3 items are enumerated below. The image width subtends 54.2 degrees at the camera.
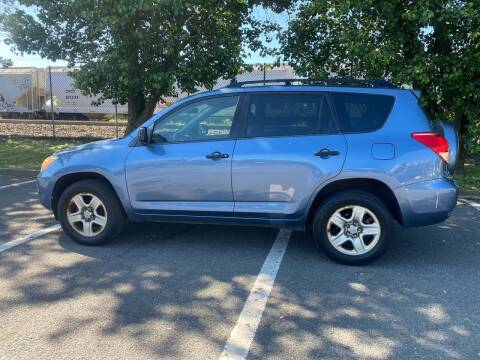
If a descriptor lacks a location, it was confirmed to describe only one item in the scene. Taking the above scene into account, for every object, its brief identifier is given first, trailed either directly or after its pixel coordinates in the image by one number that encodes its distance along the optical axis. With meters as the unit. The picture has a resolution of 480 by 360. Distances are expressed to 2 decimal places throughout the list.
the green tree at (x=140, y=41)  8.60
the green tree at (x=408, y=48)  7.87
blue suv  4.50
